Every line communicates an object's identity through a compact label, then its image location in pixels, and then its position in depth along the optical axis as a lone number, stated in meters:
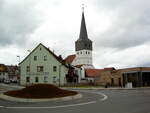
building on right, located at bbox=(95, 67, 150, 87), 32.85
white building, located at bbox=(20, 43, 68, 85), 38.59
